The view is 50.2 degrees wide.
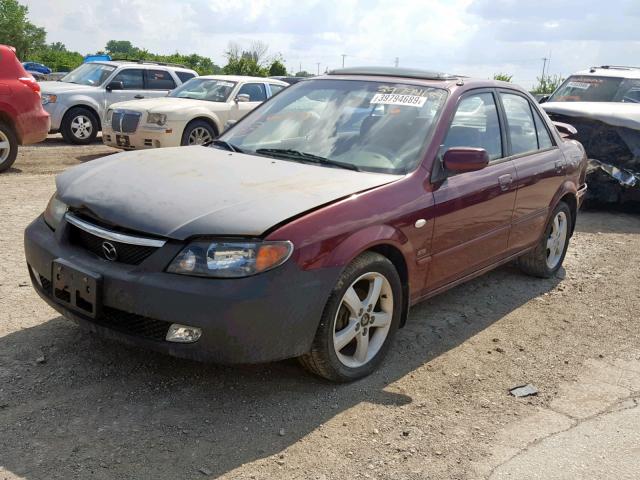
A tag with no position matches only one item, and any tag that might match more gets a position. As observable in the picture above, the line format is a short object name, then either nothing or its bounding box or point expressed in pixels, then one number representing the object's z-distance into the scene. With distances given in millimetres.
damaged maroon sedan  3146
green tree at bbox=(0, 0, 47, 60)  64938
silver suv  13062
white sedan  10875
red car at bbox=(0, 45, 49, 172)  9133
